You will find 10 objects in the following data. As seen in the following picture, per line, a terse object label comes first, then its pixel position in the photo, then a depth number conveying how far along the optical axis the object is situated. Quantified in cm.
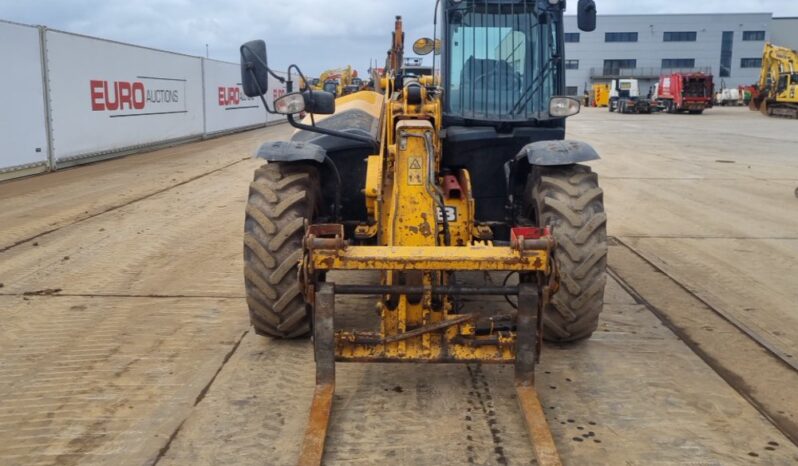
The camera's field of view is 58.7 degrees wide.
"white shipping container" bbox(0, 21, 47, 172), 1303
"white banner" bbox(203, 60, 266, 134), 2430
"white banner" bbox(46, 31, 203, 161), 1493
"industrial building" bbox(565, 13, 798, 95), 8025
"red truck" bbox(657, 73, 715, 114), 4534
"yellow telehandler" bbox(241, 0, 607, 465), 371
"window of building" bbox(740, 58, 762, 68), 7994
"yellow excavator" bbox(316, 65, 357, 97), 2623
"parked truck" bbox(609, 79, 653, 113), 4819
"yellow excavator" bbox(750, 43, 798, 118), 3800
